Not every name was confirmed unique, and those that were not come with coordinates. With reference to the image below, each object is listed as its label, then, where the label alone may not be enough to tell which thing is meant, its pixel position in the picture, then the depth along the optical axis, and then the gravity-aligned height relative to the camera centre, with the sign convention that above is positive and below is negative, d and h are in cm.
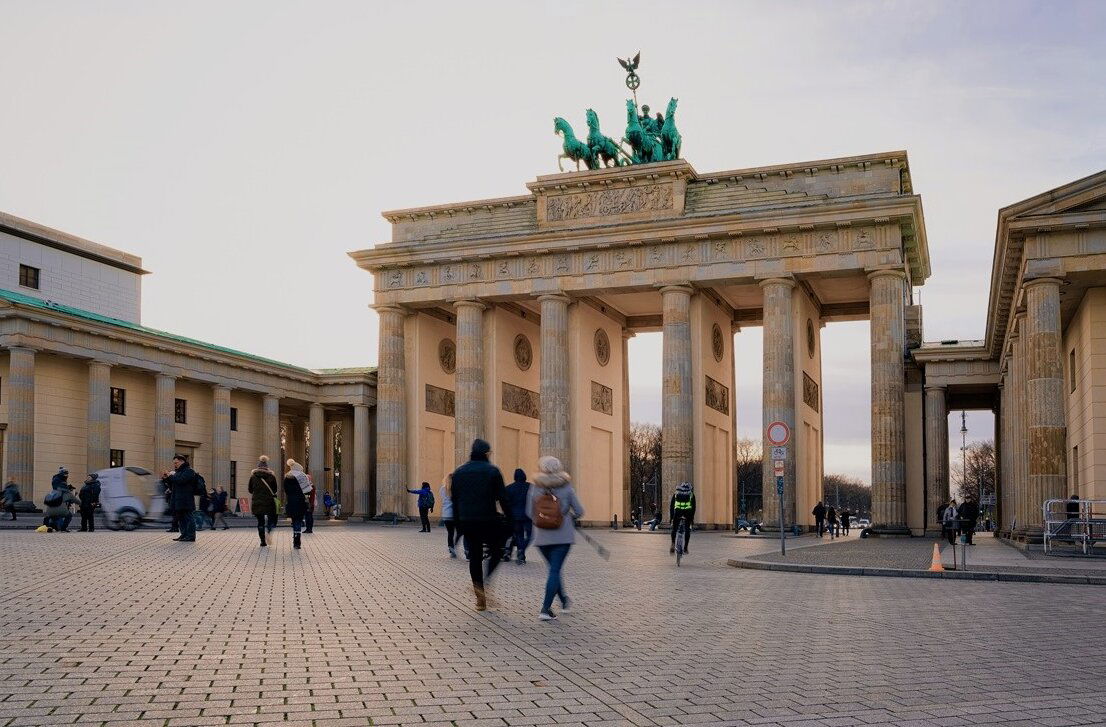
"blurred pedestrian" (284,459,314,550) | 2273 -125
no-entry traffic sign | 2455 -3
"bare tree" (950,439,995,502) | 12116 -385
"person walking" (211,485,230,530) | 3609 -223
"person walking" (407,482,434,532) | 3628 -217
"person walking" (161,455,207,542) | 2372 -127
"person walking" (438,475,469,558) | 2214 -182
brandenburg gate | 4481 +560
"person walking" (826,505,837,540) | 4902 -391
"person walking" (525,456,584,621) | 1218 -89
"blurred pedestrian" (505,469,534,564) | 1944 -130
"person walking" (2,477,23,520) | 3522 -187
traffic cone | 1903 -228
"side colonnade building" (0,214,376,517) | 4284 +203
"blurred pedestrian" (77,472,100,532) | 3042 -173
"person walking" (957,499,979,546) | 2857 -214
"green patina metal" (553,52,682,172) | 5100 +1322
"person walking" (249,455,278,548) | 2305 -117
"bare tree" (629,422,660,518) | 11594 -294
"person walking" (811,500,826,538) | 4538 -336
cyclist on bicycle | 2360 -156
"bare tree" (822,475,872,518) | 18538 -1044
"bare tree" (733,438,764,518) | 12875 -506
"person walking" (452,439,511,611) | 1222 -82
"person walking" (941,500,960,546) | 2867 -227
